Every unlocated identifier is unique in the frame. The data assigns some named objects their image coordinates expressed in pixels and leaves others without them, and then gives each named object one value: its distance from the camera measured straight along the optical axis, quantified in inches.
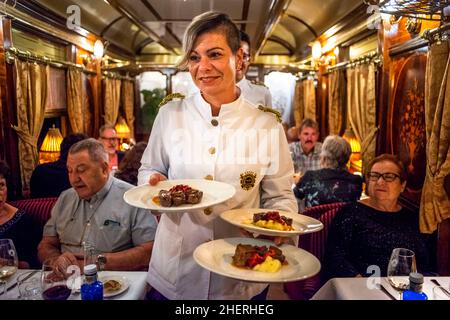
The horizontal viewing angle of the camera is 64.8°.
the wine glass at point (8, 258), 35.6
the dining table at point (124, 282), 31.9
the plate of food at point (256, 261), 24.8
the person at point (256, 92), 62.1
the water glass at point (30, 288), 31.4
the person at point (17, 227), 49.8
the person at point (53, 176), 57.8
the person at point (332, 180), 67.9
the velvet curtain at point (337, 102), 106.7
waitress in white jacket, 33.1
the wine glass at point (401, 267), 34.0
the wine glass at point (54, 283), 30.5
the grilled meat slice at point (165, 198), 26.9
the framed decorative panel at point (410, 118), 60.7
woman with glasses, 46.3
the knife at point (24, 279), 33.8
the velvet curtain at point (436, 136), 43.9
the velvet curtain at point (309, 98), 131.5
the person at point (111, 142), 83.9
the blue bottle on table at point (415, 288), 29.1
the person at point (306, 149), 102.9
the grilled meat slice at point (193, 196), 27.5
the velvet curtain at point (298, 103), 139.6
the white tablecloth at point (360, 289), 31.7
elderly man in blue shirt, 46.9
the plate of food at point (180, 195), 26.0
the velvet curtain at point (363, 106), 79.7
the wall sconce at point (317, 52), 83.5
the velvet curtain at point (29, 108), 58.1
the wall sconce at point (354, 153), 91.6
